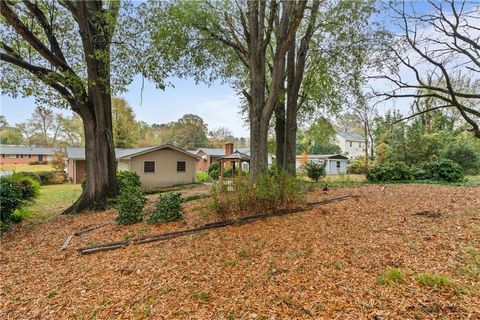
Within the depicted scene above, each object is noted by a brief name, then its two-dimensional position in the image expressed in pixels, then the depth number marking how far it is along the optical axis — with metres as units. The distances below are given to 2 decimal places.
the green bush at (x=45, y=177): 20.66
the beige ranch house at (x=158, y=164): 16.89
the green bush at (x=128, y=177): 12.78
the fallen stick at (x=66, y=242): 4.38
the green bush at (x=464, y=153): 17.78
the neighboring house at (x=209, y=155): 27.75
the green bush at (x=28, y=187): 9.29
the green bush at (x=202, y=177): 20.81
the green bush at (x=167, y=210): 5.37
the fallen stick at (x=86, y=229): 5.20
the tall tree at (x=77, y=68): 6.71
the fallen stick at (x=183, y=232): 4.14
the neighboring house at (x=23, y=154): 40.00
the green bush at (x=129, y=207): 5.51
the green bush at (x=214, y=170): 22.00
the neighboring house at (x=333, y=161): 28.42
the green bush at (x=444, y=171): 12.45
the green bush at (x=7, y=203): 5.86
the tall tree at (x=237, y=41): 6.02
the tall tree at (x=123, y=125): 26.23
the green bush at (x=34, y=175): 18.79
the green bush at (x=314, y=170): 12.72
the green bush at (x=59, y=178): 21.28
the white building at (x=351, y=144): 38.56
